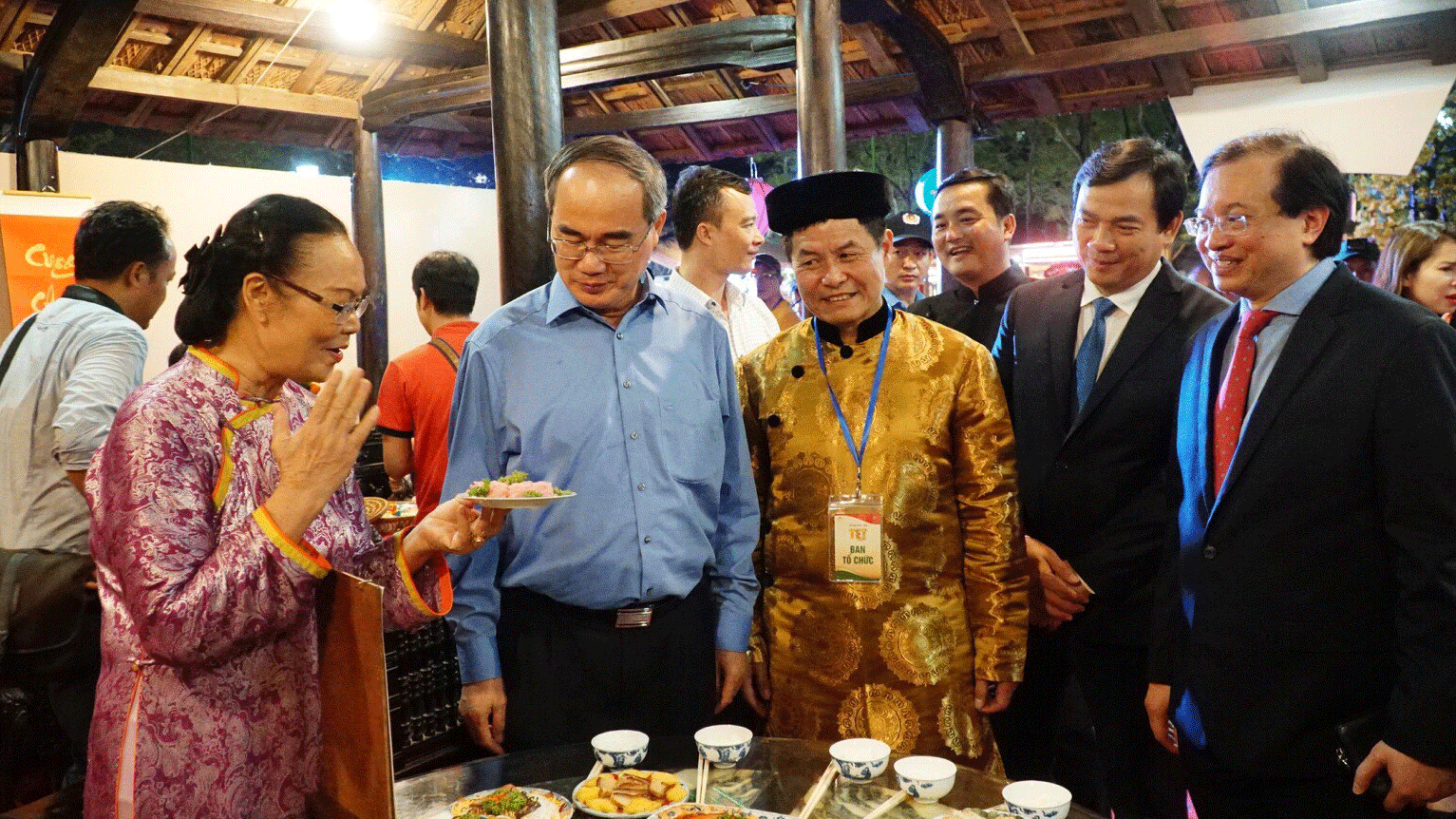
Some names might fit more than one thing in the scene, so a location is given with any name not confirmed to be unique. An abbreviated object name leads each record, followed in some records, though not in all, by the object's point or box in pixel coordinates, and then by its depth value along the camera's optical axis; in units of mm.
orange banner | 6168
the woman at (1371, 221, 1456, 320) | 4324
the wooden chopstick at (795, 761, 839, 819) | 1642
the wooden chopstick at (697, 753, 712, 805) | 1731
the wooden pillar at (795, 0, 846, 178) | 5527
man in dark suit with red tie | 1801
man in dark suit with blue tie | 2693
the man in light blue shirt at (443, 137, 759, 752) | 2227
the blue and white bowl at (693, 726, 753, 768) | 1835
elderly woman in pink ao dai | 1474
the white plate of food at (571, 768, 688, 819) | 1639
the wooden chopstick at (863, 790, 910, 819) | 1624
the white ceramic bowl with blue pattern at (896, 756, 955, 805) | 1674
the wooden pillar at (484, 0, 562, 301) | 3543
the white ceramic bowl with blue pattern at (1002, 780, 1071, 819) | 1532
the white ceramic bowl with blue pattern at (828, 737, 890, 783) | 1755
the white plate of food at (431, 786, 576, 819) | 1603
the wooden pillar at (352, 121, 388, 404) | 8578
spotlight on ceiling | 7461
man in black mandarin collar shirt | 4016
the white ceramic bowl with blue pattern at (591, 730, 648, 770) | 1796
